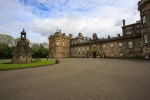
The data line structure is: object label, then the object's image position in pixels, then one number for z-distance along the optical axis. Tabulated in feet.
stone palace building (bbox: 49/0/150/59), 62.12
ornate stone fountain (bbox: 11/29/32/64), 55.11
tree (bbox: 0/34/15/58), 130.52
